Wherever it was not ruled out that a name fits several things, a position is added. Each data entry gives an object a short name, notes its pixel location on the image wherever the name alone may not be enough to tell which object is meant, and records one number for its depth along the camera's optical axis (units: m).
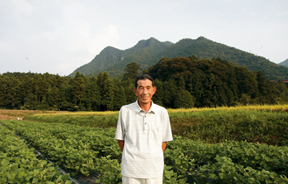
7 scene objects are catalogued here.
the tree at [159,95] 31.43
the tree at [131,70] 51.56
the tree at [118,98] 32.67
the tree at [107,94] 33.00
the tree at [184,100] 28.90
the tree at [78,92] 34.84
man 1.46
